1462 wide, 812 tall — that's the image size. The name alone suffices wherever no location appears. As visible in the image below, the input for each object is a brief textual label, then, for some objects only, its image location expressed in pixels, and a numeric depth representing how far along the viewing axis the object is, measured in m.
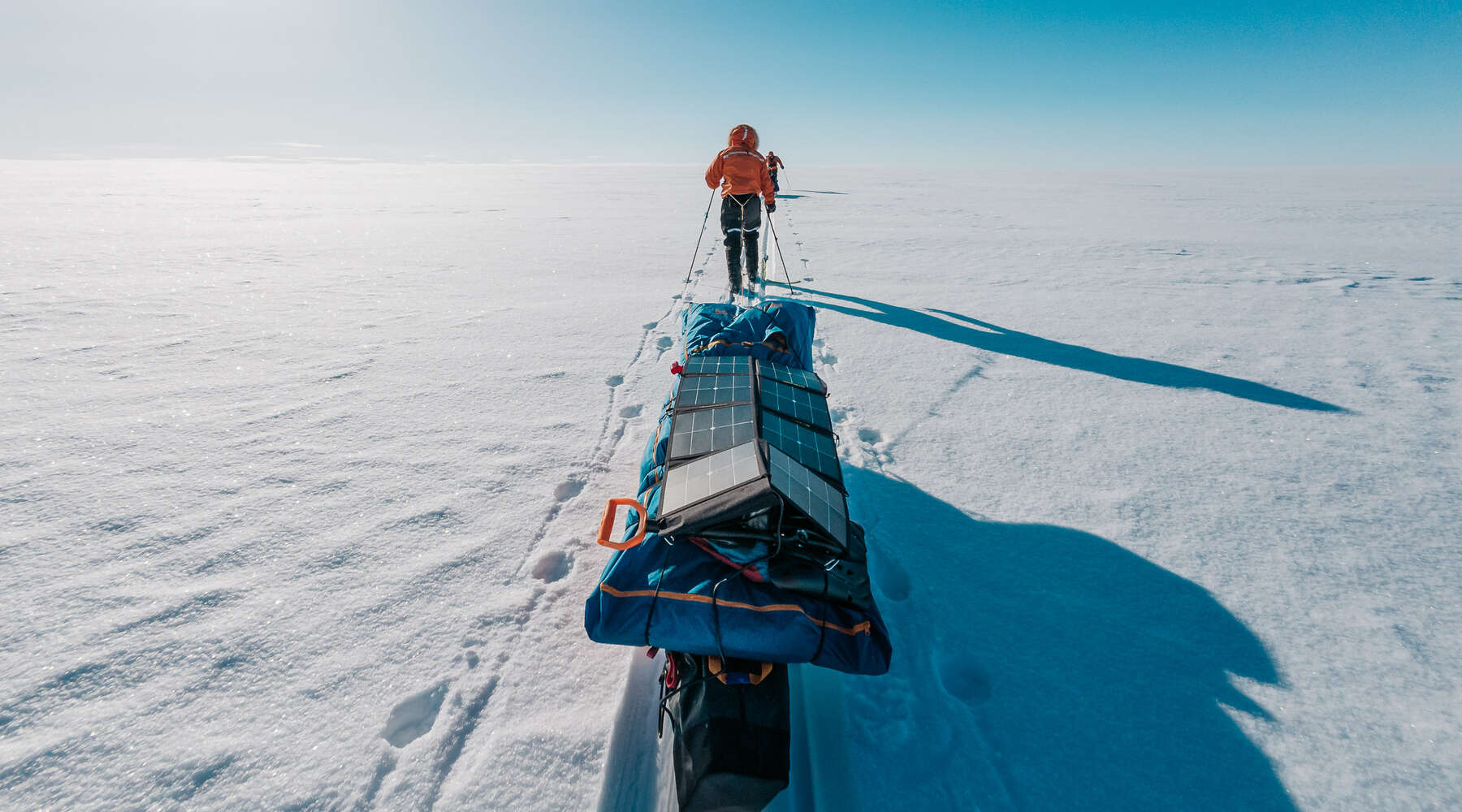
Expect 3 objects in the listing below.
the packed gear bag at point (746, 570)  1.56
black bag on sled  1.43
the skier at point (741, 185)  5.64
